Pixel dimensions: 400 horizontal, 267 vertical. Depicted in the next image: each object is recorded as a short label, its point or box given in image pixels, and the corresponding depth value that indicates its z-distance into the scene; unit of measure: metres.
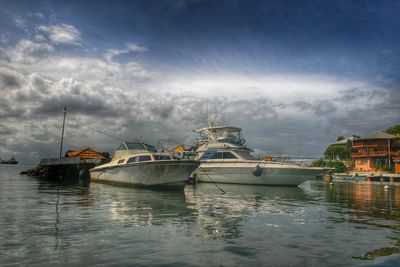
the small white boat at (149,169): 24.16
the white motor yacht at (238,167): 31.12
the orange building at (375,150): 67.56
